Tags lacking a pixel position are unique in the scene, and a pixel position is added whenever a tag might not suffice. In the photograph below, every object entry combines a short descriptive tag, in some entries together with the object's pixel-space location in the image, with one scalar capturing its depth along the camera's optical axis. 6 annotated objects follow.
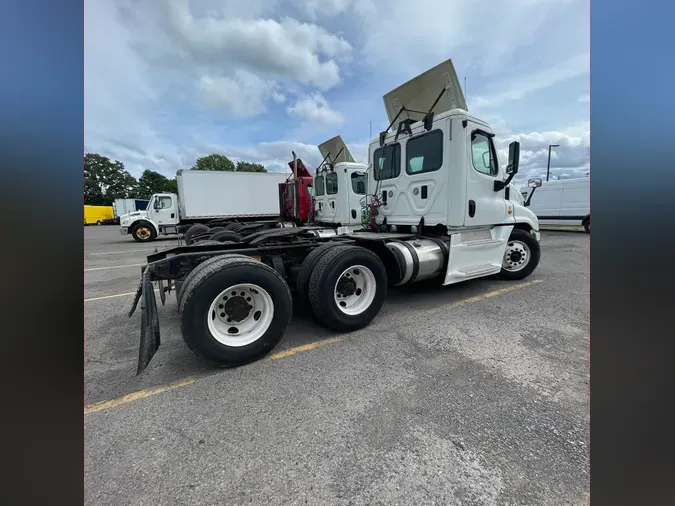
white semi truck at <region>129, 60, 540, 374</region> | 3.20
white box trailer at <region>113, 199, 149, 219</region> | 38.06
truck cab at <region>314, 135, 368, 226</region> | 10.45
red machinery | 12.44
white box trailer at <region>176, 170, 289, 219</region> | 16.59
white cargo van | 17.02
